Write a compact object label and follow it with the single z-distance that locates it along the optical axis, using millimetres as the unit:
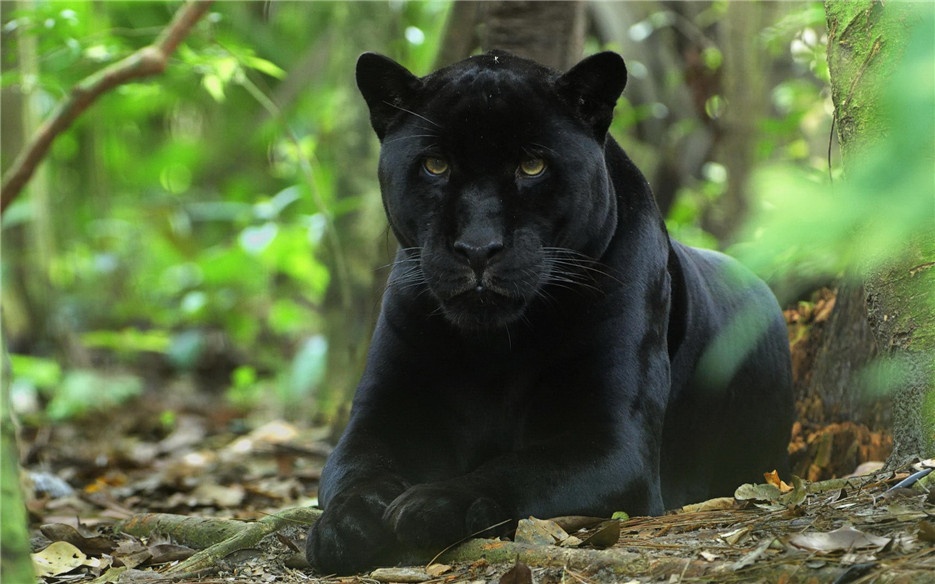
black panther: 5012
